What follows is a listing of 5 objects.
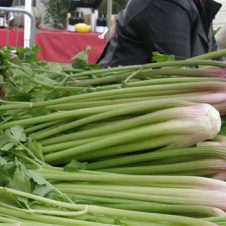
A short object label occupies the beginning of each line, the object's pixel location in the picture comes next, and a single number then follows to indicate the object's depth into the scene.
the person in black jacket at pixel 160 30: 2.18
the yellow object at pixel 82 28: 5.35
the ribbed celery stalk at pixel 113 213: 0.92
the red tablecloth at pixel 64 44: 5.00
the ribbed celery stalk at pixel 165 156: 1.05
